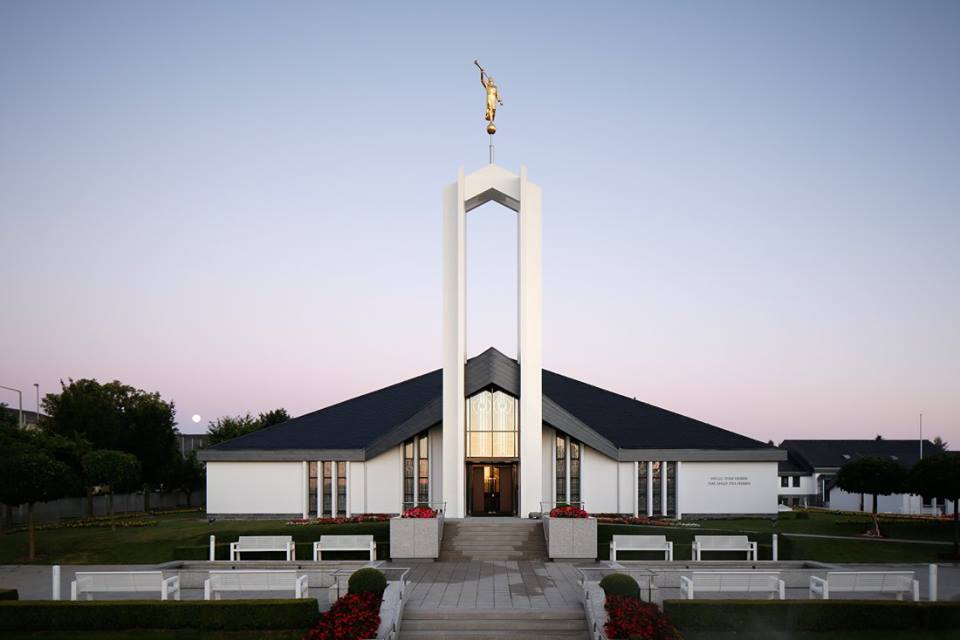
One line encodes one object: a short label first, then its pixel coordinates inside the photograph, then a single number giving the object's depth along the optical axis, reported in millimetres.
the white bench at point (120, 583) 15484
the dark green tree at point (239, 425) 56688
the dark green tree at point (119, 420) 43344
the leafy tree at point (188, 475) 49281
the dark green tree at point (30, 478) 24359
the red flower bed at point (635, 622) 12617
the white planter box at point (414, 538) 21625
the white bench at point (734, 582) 15578
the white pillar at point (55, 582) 16016
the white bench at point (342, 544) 21172
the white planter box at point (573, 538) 21500
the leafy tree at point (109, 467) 31391
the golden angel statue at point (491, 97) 28125
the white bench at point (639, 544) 20952
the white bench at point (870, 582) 15688
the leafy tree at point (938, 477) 25109
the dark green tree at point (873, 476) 27656
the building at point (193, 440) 83500
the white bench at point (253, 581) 15531
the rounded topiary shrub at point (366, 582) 14641
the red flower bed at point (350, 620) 12836
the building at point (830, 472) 52031
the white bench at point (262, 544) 21031
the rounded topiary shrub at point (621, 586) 14195
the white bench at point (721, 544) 20750
